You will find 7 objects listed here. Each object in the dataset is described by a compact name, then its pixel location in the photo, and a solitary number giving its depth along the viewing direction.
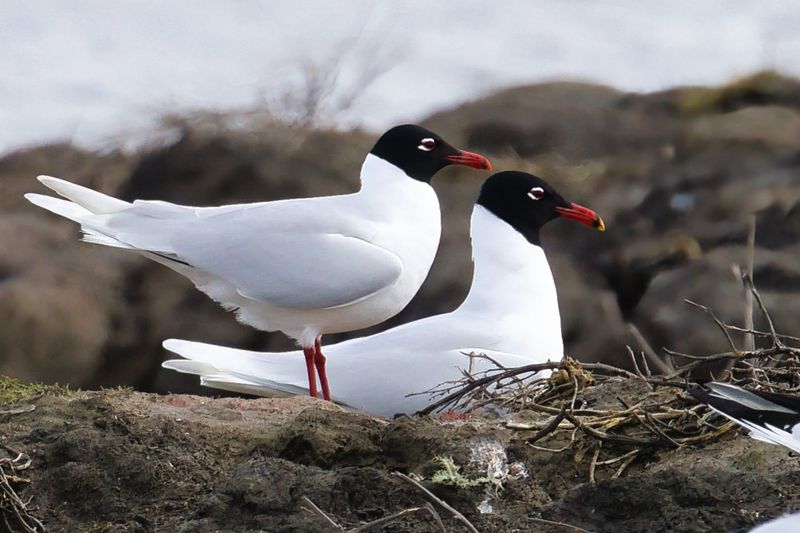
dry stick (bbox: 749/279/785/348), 10.23
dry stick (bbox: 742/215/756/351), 10.45
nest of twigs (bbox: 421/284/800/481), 9.63
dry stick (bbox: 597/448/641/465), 9.51
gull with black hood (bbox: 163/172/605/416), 13.33
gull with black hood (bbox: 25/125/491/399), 13.87
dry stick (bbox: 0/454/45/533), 8.55
